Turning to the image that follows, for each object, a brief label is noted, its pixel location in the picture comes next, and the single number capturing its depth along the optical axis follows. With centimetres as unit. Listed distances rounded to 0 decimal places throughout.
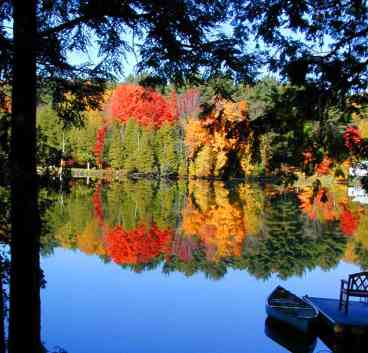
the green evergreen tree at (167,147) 5806
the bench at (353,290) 1108
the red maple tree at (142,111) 5981
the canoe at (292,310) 1180
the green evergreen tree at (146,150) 5834
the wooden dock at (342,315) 1102
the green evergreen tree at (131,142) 5853
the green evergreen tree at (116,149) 5891
